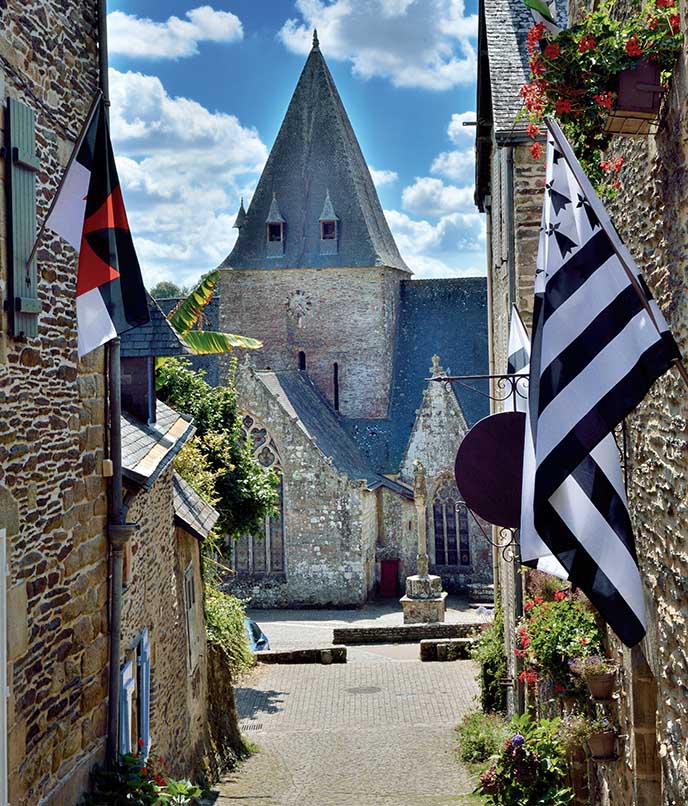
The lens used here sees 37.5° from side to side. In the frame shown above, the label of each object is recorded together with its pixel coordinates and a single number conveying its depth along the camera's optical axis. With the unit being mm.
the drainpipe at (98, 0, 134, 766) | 8781
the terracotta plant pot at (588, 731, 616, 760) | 7277
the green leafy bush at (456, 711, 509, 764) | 14648
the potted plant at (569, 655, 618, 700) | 7422
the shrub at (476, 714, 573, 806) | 9930
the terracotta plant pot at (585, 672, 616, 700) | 7422
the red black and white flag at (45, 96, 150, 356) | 6812
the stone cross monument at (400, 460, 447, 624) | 26844
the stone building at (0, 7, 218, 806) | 6656
